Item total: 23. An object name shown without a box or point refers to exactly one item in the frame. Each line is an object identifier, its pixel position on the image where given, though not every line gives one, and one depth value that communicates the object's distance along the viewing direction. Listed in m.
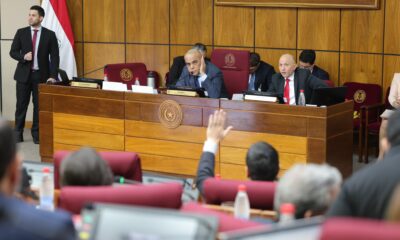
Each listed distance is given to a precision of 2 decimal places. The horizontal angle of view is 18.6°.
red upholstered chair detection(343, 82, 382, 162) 13.66
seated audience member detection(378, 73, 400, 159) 12.67
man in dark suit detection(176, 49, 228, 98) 12.31
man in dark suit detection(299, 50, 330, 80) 13.76
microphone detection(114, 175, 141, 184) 6.49
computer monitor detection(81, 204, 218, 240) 3.87
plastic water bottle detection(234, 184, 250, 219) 5.46
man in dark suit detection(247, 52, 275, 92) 14.07
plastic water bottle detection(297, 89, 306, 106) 11.22
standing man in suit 14.55
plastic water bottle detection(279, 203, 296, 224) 4.62
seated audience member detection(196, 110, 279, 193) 6.41
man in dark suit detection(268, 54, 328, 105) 11.94
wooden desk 10.74
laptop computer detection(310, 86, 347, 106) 10.93
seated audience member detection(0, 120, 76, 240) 3.03
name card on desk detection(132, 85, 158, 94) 11.88
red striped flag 16.25
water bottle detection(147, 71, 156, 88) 13.39
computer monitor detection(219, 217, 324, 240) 3.65
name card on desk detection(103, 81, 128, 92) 12.07
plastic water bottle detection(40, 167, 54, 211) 5.99
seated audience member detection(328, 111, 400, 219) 4.48
